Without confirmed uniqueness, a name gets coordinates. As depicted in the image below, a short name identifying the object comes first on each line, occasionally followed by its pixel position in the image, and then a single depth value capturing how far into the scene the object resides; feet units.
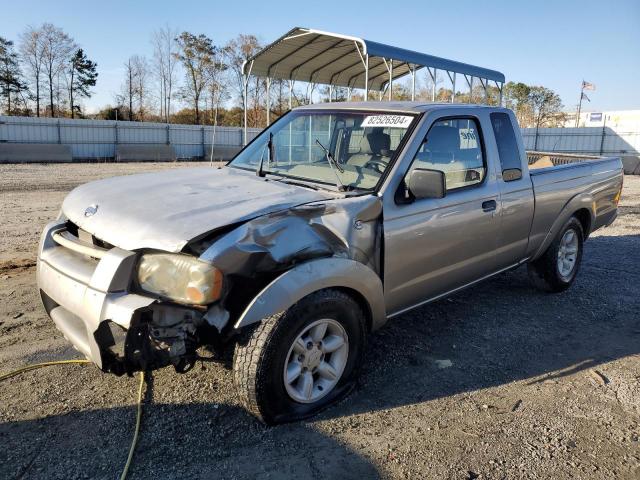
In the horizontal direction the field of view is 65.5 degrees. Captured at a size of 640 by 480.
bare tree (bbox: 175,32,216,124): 143.95
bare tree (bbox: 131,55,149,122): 141.49
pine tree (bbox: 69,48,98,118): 138.08
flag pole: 149.57
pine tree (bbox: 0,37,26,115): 125.39
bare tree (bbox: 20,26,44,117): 130.21
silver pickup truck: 8.75
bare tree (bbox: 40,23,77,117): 131.95
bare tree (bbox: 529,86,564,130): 165.99
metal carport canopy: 41.91
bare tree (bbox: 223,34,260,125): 139.95
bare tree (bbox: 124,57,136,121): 140.87
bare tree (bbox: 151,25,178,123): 140.87
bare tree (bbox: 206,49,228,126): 132.38
